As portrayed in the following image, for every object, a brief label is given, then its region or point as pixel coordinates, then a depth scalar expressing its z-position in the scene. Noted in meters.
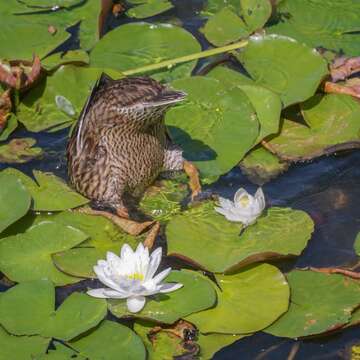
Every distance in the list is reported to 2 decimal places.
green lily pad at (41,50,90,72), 13.52
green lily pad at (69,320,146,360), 9.36
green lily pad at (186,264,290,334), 9.73
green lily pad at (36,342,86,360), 9.34
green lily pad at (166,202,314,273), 10.35
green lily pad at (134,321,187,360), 9.59
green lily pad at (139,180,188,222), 11.69
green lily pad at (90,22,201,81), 13.79
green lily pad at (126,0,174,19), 15.17
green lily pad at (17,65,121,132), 13.10
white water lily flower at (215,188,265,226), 10.94
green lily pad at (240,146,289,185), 12.20
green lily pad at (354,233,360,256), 10.77
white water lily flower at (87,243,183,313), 9.62
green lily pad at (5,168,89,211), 11.37
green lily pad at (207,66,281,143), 12.48
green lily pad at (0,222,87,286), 10.38
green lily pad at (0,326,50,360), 9.37
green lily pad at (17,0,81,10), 14.87
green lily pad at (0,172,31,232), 10.87
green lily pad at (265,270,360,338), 9.70
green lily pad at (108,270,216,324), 9.73
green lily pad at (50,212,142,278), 10.42
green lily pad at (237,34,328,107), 12.94
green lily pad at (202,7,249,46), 14.26
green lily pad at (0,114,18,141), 12.84
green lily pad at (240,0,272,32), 14.29
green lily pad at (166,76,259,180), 12.26
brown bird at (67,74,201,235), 11.51
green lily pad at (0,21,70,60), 13.84
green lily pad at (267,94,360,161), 12.44
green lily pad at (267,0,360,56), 14.30
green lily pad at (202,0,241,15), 15.25
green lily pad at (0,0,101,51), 14.35
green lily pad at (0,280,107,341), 9.59
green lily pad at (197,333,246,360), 9.61
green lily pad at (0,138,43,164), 12.53
